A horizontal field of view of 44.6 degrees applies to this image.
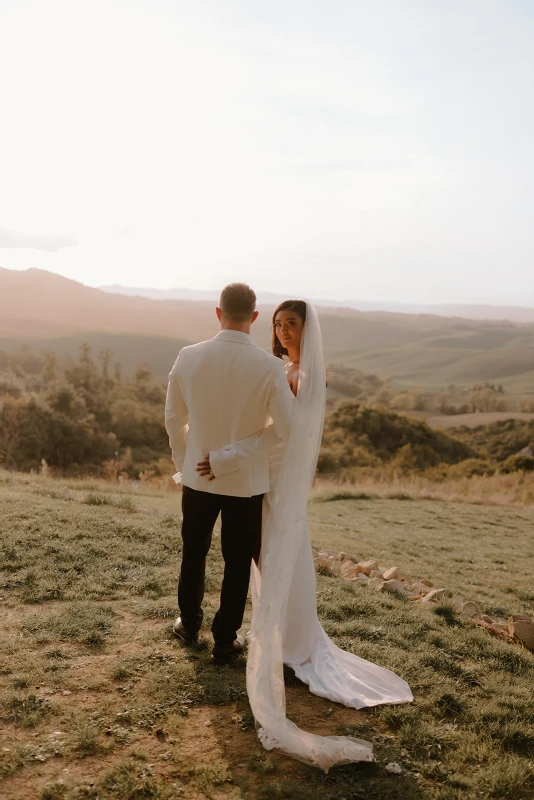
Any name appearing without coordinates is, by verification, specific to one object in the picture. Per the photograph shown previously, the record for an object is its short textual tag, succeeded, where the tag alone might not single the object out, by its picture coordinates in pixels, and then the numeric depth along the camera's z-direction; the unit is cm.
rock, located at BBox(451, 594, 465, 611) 618
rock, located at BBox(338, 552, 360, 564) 818
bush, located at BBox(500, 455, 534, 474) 2447
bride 376
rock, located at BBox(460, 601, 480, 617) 622
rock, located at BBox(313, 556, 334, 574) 700
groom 405
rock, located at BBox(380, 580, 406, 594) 648
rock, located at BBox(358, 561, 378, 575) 732
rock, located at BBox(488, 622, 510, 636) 569
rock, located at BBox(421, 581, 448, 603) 632
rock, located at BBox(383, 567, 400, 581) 709
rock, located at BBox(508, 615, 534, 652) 554
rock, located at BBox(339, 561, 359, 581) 712
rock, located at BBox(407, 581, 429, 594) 699
